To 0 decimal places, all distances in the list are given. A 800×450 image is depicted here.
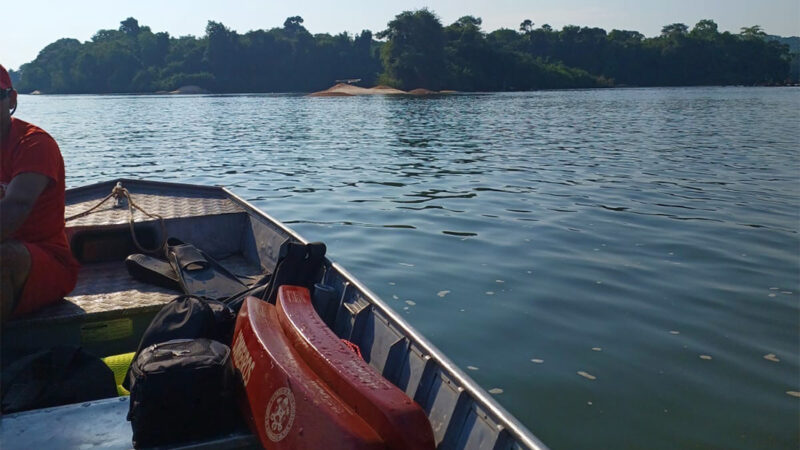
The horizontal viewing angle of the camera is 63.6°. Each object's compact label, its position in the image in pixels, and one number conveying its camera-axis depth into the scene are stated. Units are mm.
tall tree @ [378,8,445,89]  101938
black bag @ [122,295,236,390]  3959
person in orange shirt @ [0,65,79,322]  4043
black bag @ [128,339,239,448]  3084
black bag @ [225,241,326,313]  4770
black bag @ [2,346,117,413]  3645
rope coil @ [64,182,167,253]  6450
